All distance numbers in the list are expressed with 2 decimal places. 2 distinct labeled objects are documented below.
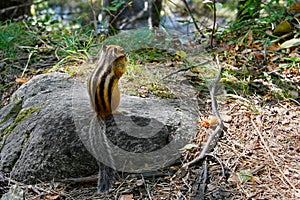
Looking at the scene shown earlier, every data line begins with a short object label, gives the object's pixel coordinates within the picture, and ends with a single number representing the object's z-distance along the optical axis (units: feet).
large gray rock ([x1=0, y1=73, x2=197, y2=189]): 7.54
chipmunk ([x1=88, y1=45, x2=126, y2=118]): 6.88
